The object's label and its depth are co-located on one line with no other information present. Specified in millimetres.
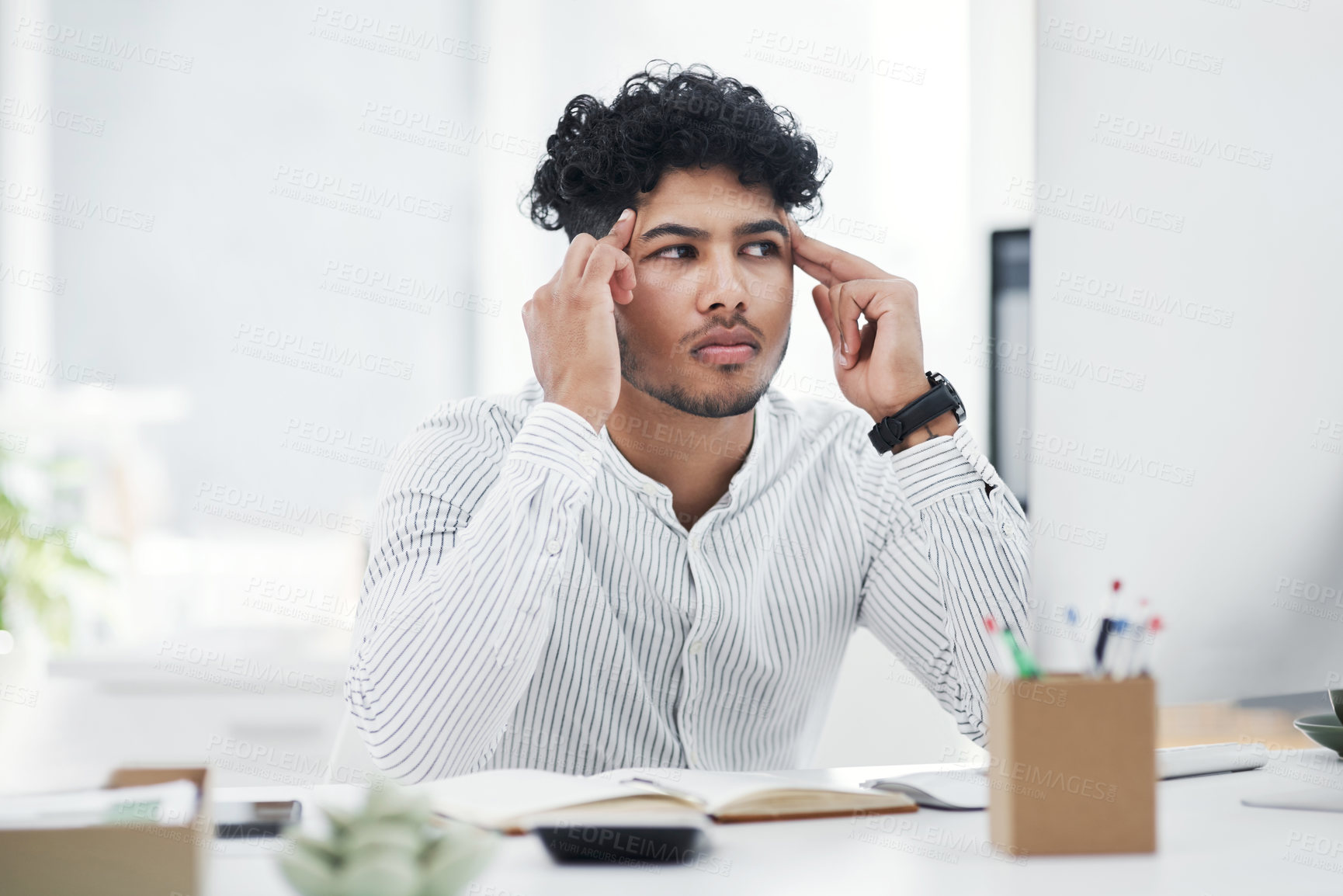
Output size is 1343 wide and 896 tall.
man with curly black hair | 1057
